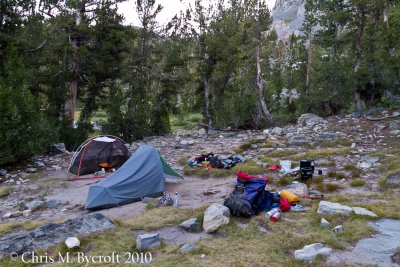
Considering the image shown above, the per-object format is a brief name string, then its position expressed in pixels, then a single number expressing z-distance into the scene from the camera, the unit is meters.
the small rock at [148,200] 9.56
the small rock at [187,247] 6.06
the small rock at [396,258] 5.38
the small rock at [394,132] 15.03
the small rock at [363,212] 7.14
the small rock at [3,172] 13.47
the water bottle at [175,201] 8.85
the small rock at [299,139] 15.99
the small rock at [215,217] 6.92
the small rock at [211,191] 9.87
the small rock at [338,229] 6.56
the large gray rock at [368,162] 11.07
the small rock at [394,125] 15.98
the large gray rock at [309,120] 20.13
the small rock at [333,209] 7.25
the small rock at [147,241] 6.29
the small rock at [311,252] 5.61
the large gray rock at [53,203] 9.91
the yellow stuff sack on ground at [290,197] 8.15
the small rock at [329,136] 15.98
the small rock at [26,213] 9.28
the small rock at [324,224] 6.81
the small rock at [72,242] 6.36
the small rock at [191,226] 7.03
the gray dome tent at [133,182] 9.22
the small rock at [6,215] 9.23
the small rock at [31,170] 13.94
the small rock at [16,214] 9.27
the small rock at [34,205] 9.70
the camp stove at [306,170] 10.24
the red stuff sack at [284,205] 7.84
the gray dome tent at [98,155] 13.57
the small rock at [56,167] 14.56
